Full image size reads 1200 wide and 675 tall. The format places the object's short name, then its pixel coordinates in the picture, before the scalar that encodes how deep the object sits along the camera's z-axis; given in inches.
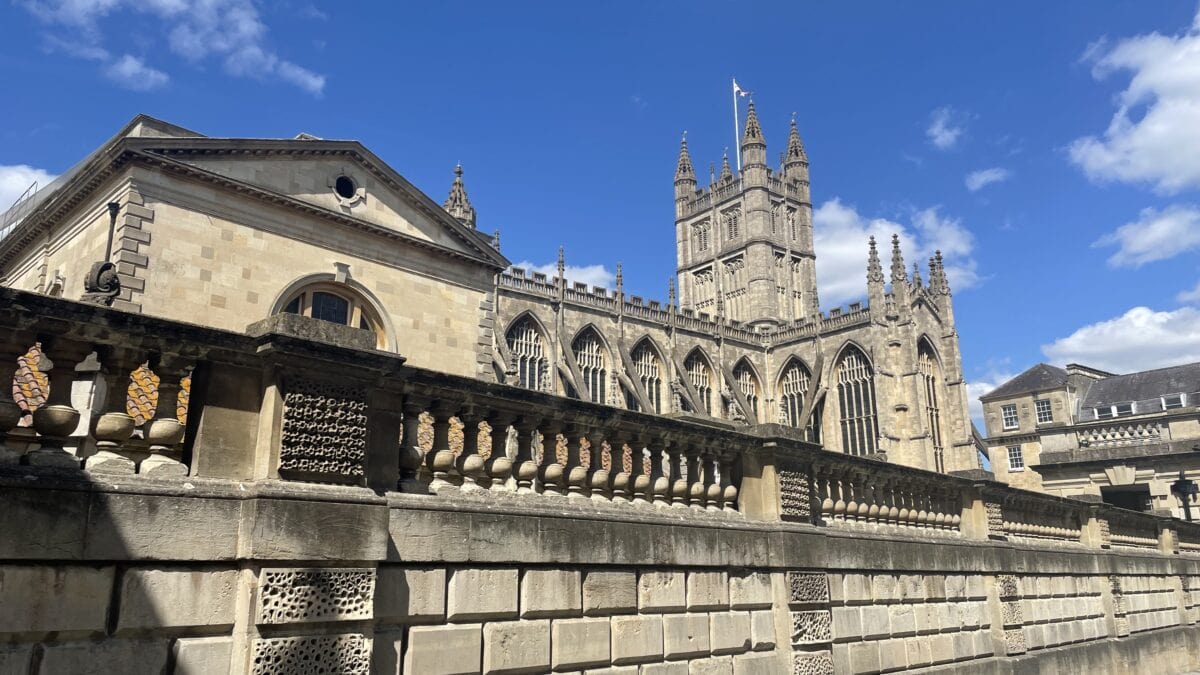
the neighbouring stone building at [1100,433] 1421.0
